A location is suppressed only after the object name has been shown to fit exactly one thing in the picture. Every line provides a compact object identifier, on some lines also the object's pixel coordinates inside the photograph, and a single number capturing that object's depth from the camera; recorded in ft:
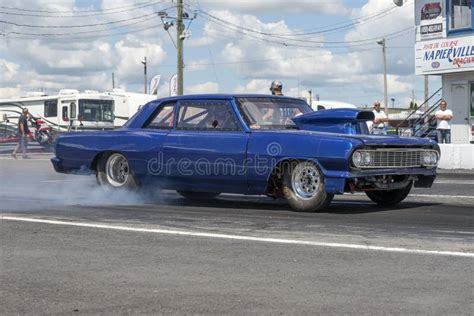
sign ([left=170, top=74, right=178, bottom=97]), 106.83
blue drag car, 25.84
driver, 37.14
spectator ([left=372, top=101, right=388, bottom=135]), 67.10
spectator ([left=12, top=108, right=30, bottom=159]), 77.88
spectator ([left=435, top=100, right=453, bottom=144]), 65.67
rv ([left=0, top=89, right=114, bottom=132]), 105.70
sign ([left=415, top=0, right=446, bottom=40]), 82.70
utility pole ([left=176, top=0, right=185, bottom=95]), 106.81
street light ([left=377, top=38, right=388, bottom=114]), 176.22
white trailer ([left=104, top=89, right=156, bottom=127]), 109.40
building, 79.41
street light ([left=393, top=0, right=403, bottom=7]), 94.27
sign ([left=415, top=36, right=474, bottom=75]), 78.54
